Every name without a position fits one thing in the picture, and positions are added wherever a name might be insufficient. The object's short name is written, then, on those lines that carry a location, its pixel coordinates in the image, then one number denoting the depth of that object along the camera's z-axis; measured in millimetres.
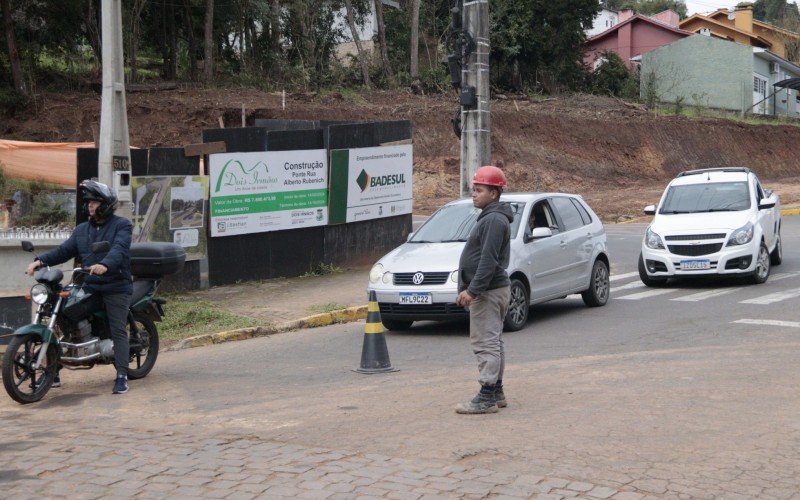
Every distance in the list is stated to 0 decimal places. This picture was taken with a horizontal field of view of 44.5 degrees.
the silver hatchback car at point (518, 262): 11828
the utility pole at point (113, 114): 12570
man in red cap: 7508
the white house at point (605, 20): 92625
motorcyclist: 8703
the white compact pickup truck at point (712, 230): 15344
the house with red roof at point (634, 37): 69250
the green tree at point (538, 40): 50812
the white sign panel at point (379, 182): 17938
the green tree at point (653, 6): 108938
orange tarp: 21641
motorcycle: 8453
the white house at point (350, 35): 50688
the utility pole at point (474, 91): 18078
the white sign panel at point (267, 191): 15281
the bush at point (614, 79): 59812
